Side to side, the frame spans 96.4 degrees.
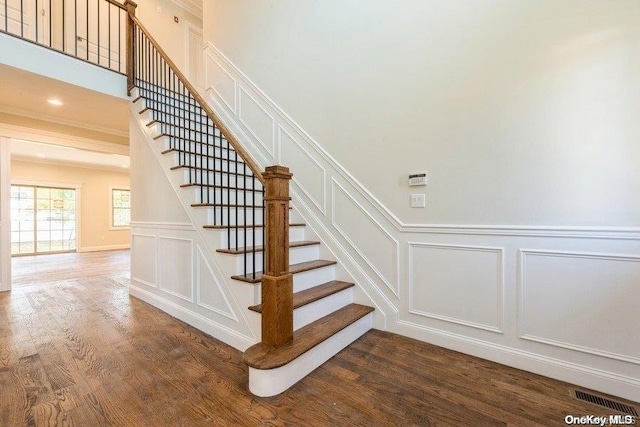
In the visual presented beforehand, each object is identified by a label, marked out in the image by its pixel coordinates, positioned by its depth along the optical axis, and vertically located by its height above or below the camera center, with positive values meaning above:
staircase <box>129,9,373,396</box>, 1.82 -0.42
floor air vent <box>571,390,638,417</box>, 1.58 -1.09
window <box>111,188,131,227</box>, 9.27 +0.14
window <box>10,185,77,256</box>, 7.74 -0.22
